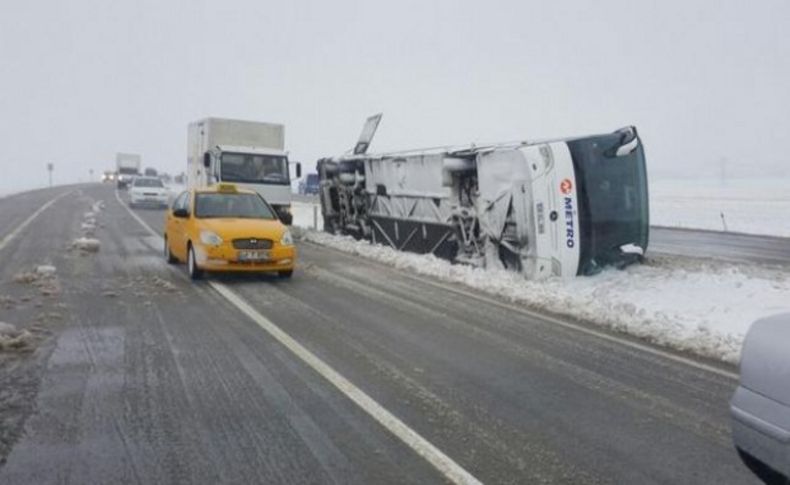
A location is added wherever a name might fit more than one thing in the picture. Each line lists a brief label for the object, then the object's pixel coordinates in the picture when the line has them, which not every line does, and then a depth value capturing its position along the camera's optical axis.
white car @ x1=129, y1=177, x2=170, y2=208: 36.72
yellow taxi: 11.63
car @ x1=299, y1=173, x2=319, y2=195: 55.95
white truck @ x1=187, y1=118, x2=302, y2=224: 21.80
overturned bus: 12.02
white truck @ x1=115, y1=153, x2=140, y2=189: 68.31
